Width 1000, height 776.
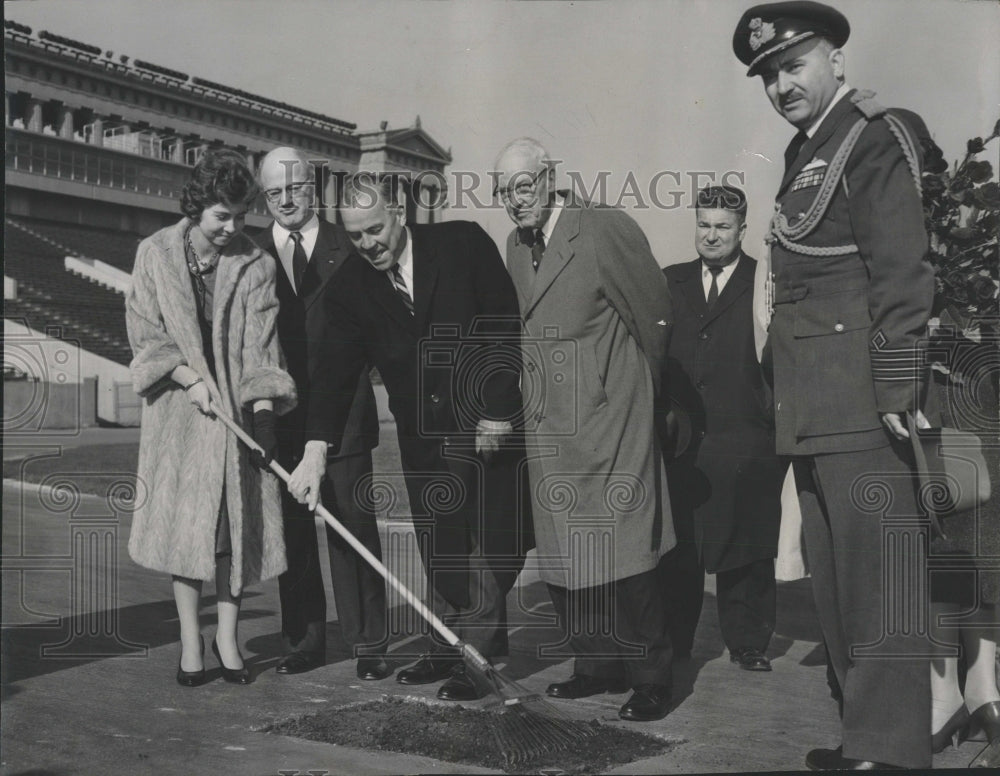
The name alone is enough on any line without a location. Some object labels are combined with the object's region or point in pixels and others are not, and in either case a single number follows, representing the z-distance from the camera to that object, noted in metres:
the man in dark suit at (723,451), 4.96
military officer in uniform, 4.16
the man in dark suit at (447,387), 4.71
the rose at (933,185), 4.55
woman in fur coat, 4.71
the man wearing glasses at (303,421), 4.87
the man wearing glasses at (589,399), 4.72
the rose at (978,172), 4.78
